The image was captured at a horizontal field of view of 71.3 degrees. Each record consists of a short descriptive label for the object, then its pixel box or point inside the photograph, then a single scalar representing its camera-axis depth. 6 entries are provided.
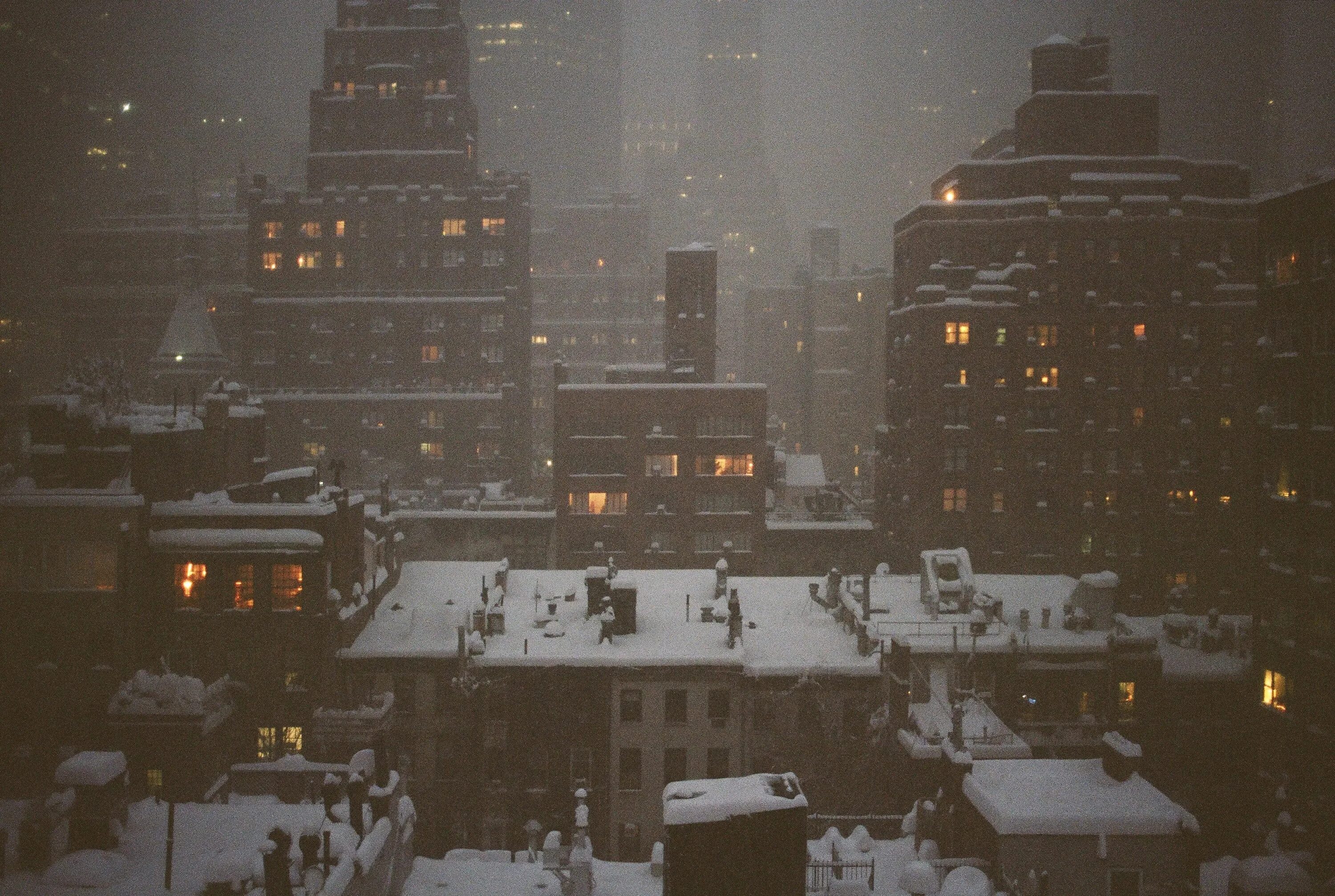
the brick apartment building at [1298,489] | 37.53
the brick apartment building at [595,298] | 118.56
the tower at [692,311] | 72.44
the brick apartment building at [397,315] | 78.44
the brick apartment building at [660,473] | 64.75
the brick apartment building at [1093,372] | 61.75
